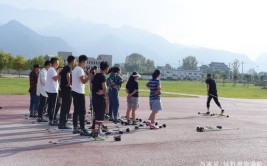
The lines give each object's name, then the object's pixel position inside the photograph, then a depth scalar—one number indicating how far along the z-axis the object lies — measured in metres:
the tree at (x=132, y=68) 190.62
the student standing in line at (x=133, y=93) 12.94
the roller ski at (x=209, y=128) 11.95
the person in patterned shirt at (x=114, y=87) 13.21
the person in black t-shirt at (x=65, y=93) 11.02
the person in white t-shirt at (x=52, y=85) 11.84
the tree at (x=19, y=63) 88.75
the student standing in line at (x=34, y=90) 14.18
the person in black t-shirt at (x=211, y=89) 17.81
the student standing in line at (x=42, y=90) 12.89
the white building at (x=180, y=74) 170.30
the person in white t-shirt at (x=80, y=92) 10.21
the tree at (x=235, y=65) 115.68
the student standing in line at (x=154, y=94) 12.40
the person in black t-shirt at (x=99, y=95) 9.88
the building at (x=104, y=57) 111.24
